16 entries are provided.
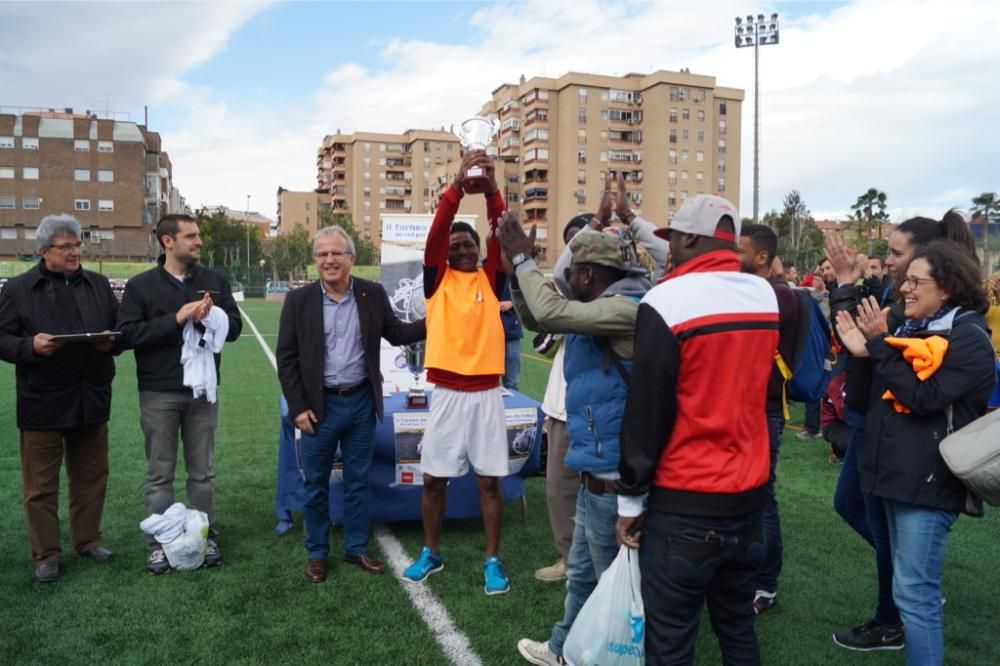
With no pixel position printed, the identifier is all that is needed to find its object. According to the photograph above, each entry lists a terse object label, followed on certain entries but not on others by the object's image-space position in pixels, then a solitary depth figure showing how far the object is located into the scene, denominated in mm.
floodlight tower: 33594
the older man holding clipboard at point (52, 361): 4688
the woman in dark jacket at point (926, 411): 3000
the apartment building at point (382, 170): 117875
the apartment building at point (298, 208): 130625
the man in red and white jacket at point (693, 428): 2469
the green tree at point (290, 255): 75125
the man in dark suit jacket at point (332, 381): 4676
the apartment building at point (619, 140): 86250
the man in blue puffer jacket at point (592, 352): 2916
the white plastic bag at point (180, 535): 4812
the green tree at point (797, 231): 62572
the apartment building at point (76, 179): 77688
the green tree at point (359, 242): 83000
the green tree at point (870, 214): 66750
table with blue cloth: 5418
